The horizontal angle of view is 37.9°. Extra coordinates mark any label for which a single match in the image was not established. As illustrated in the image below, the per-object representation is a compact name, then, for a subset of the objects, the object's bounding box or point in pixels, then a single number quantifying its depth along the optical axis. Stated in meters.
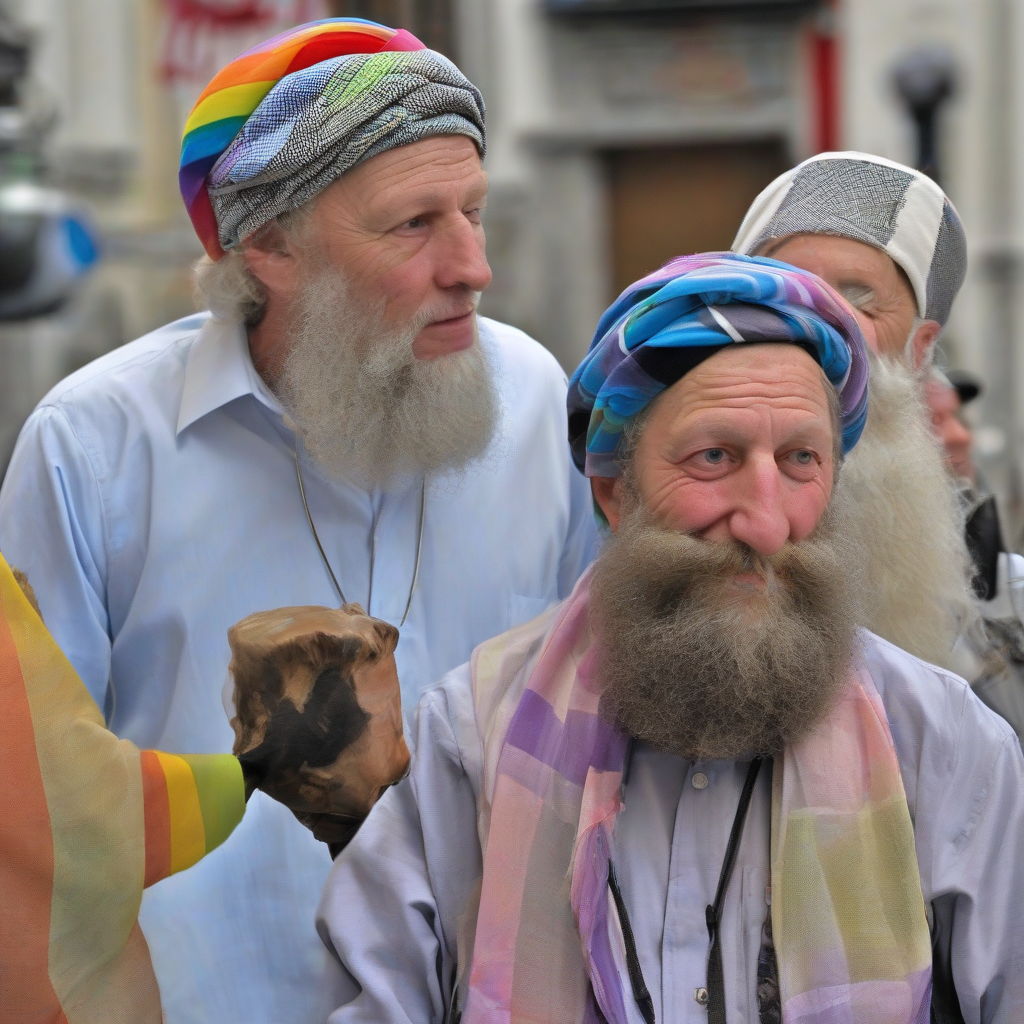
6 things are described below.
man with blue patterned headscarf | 2.06
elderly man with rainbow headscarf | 2.66
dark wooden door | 16.02
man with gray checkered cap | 2.67
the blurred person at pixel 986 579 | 2.70
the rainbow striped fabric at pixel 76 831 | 1.99
